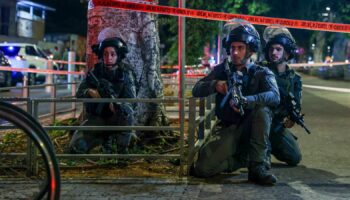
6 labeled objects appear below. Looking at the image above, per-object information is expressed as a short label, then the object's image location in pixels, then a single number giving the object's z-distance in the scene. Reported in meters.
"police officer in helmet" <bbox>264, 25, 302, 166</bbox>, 10.22
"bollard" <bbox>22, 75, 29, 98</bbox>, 13.09
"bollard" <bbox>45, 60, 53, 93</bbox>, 28.31
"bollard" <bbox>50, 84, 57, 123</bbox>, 15.71
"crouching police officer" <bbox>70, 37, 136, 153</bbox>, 10.31
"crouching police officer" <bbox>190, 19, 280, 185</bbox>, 8.97
